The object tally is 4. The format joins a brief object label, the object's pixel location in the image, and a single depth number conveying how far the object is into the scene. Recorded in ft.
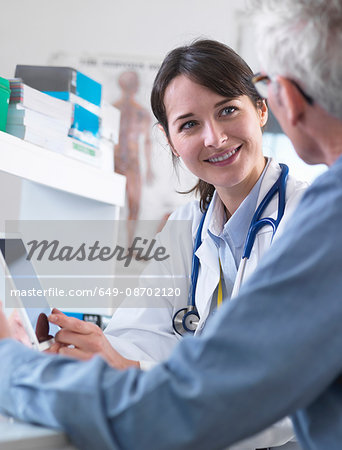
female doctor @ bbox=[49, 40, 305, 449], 4.54
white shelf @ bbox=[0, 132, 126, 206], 4.45
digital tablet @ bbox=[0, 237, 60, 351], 3.08
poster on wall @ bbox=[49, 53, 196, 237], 10.62
